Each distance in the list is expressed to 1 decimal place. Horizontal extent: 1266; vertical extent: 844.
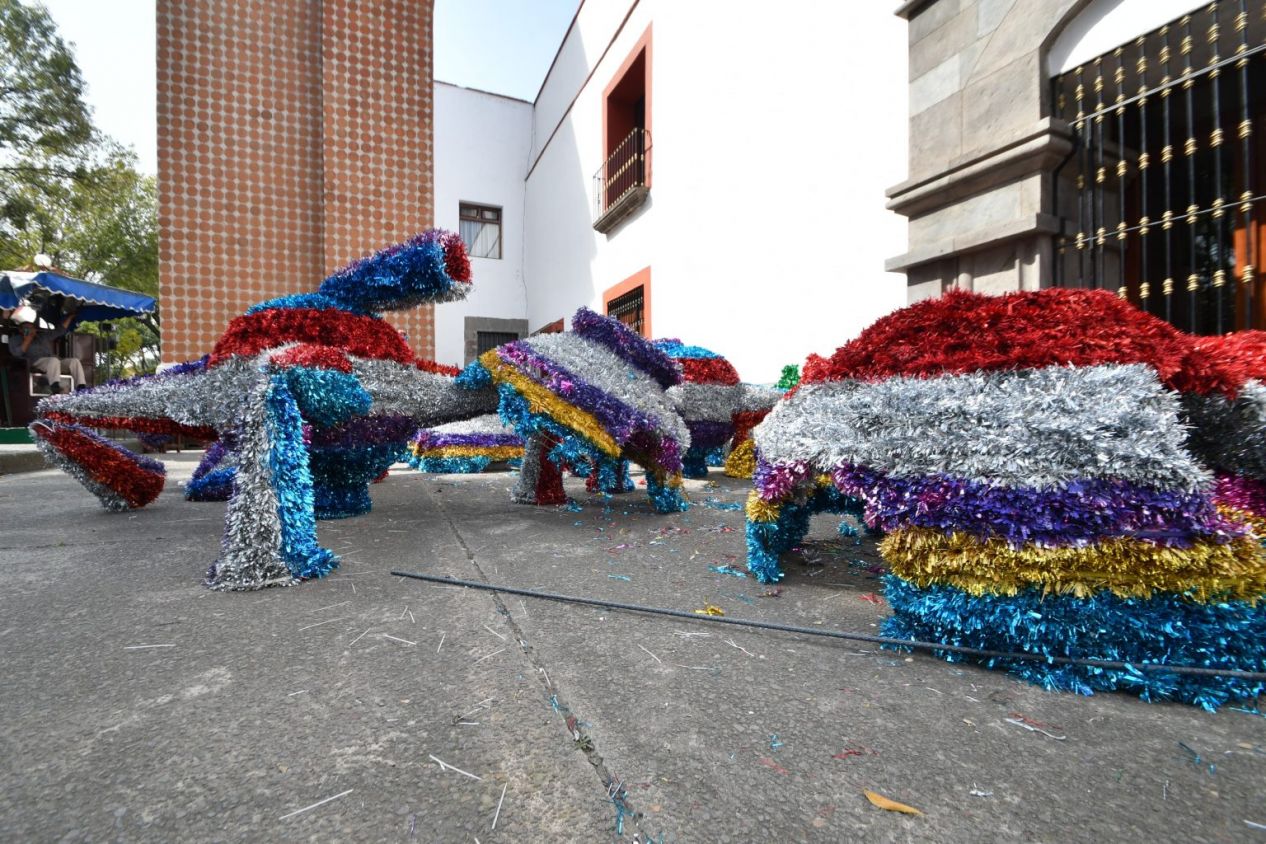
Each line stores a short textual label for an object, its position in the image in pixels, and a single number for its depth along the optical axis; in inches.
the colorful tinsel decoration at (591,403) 107.6
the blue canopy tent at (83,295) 296.0
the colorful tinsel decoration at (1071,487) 45.4
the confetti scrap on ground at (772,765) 36.8
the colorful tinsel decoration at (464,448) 210.5
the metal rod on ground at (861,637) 44.4
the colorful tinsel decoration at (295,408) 76.4
